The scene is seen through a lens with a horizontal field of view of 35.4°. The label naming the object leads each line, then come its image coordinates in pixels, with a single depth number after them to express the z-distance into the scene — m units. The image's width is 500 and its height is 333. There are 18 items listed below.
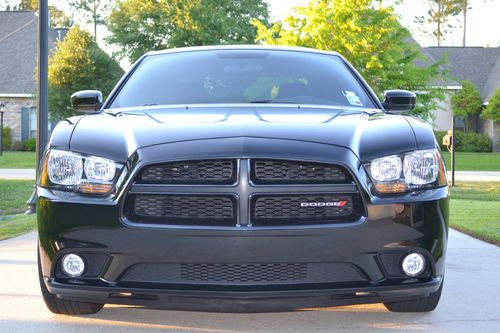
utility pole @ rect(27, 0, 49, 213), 11.13
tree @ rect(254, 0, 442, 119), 22.69
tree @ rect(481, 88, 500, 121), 43.81
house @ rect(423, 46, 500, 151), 47.25
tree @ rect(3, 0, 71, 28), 73.38
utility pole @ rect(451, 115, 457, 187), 21.37
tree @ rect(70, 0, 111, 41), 73.38
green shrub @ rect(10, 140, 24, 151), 43.59
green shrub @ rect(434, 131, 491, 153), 46.31
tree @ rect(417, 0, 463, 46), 75.12
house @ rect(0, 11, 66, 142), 44.50
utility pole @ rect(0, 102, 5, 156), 38.04
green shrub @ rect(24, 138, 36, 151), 42.78
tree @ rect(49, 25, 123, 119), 39.50
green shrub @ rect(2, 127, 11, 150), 43.34
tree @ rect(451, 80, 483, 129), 46.25
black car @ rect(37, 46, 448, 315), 3.58
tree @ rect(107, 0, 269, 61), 43.34
